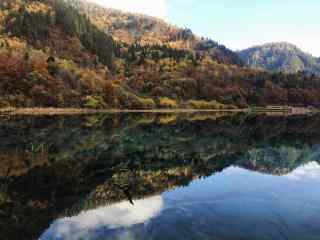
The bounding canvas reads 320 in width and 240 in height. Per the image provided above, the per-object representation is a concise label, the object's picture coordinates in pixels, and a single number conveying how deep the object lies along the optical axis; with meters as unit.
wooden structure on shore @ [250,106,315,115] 113.42
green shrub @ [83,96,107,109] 81.60
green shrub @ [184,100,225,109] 107.97
